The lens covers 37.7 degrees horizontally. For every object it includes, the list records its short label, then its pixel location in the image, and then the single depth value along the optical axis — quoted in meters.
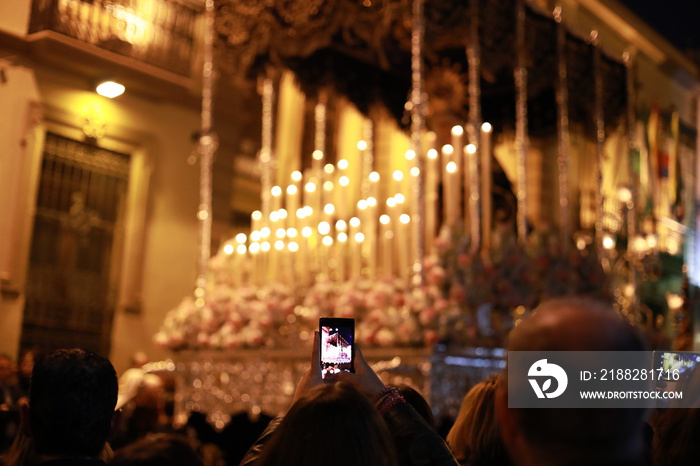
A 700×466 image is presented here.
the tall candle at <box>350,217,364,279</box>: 7.23
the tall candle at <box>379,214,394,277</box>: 7.20
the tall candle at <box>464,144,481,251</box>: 7.73
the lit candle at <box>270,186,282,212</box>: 8.06
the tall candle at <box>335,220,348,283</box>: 7.32
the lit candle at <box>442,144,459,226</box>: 7.26
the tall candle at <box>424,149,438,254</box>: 7.55
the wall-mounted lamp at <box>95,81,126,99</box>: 9.56
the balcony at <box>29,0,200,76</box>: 8.38
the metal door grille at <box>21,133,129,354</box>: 9.47
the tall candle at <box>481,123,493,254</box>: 7.69
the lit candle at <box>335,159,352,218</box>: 7.50
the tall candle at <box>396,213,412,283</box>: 7.17
